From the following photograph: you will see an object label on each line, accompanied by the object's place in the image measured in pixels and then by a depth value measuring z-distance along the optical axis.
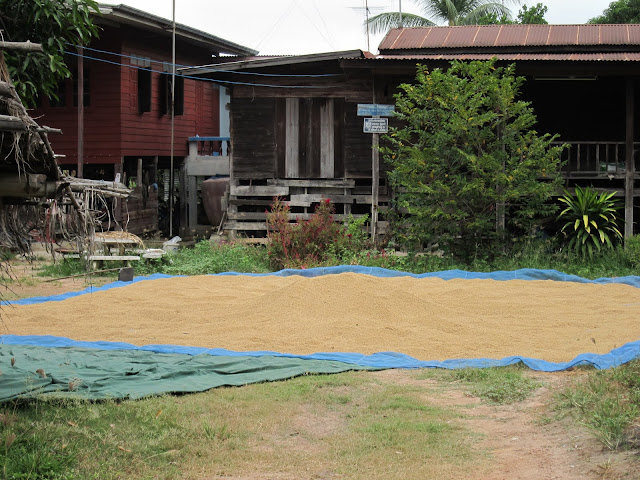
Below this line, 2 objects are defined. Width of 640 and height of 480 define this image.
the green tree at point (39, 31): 9.00
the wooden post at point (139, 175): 21.48
